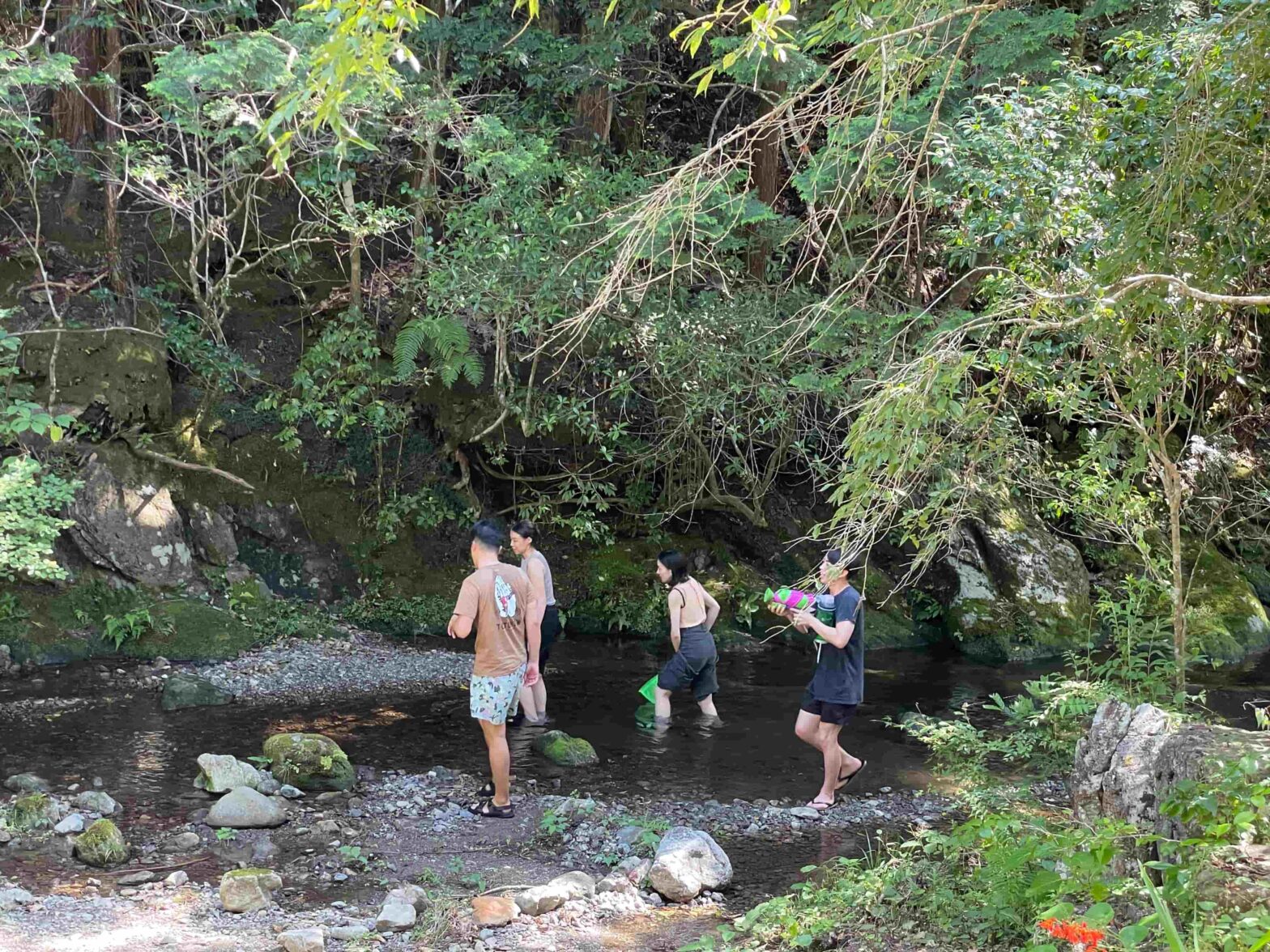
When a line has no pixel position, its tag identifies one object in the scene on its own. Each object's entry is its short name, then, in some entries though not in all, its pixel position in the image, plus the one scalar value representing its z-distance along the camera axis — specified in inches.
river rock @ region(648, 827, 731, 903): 243.3
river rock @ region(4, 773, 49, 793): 301.1
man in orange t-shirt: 281.6
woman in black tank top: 371.6
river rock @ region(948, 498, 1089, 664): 550.9
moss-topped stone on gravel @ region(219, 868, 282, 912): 226.1
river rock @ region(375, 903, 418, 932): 218.8
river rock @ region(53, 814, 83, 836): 268.5
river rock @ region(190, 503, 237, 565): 526.0
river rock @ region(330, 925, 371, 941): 212.1
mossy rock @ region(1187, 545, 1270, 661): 530.0
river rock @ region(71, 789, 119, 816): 285.0
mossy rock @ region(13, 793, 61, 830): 270.8
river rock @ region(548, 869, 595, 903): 238.4
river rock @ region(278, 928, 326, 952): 203.9
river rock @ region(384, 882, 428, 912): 229.0
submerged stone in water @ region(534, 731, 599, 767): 344.8
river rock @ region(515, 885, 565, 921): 230.8
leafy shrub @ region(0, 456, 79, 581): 352.8
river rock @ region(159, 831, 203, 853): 264.1
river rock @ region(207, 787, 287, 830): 279.7
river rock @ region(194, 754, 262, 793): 305.1
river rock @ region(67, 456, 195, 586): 485.7
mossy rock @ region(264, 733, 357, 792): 314.5
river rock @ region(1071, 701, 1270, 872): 189.9
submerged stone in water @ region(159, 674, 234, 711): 397.1
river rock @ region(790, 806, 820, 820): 303.7
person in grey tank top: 351.9
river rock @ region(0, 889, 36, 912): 221.2
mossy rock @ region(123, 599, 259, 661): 462.6
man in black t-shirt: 300.5
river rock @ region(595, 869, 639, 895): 243.9
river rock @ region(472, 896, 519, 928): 223.0
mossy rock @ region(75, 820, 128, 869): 253.0
